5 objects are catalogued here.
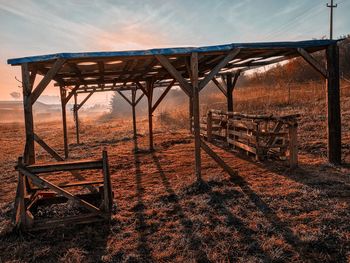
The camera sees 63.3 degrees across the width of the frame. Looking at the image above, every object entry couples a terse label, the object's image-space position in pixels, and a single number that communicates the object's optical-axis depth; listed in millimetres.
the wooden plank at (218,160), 6712
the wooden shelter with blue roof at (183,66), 6102
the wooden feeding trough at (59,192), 4648
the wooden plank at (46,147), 6322
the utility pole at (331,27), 33469
